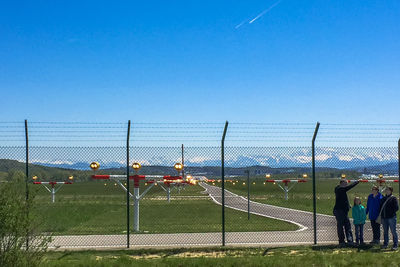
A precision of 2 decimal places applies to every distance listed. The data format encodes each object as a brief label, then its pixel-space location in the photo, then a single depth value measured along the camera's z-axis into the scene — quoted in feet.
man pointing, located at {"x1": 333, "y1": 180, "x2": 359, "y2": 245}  40.06
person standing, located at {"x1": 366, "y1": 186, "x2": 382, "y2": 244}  39.78
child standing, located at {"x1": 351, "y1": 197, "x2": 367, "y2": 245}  39.70
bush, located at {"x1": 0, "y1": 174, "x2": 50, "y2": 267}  23.89
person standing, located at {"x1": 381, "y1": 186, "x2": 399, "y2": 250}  38.60
